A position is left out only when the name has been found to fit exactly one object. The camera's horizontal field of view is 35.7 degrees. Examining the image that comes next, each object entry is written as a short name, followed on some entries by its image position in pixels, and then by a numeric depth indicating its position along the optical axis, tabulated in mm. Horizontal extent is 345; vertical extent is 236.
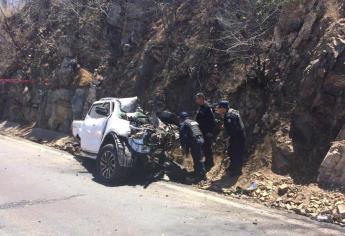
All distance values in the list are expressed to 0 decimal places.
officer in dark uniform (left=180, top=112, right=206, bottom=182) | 11180
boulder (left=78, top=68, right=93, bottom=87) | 18844
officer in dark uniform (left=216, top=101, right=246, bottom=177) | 10891
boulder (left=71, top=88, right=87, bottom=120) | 18125
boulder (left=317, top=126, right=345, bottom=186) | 9242
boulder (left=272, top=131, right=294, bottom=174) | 10358
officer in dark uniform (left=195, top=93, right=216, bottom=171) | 11750
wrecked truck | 11195
